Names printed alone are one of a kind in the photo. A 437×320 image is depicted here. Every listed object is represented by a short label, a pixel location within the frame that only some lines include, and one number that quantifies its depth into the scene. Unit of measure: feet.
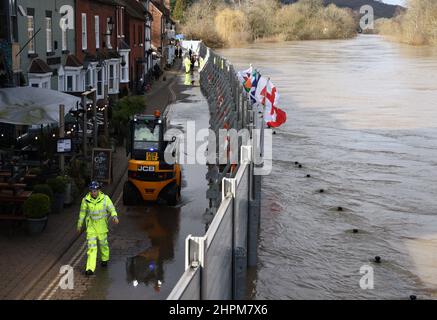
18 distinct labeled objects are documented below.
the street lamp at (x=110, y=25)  116.51
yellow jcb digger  54.49
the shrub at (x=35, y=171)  54.49
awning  55.26
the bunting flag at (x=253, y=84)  90.79
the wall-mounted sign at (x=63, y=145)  55.21
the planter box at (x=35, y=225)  46.80
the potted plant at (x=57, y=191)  52.49
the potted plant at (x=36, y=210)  46.24
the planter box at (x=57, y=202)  52.80
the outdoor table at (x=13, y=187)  47.78
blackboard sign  61.72
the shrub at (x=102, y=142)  71.72
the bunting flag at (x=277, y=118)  75.36
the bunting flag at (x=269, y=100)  76.48
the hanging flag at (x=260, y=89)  81.76
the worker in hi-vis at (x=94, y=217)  40.16
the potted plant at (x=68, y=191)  53.78
